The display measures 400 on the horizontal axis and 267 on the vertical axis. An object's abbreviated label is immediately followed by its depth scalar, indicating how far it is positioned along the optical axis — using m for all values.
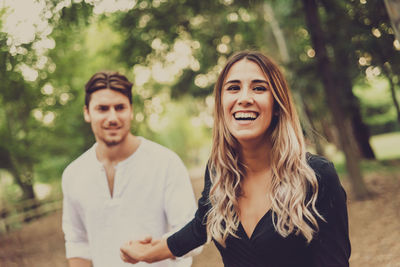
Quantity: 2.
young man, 2.88
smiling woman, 1.84
